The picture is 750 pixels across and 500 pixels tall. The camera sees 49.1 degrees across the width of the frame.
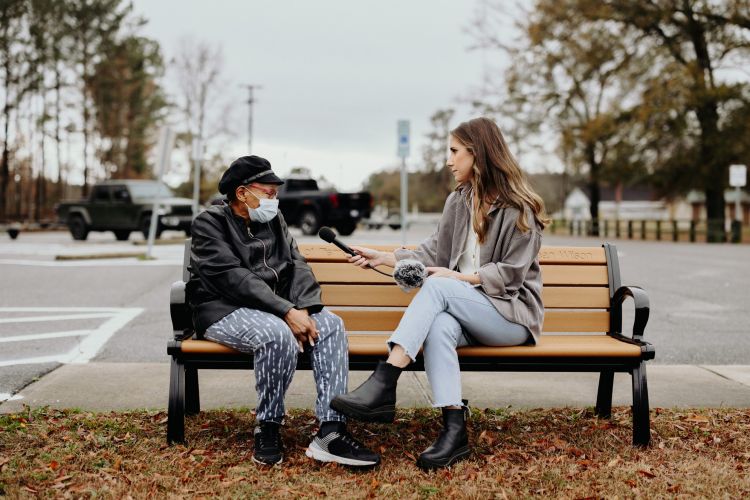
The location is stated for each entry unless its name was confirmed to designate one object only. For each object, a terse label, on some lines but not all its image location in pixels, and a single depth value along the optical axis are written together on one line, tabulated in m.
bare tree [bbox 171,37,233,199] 48.66
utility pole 61.78
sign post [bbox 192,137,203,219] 20.50
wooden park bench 4.23
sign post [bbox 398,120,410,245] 15.43
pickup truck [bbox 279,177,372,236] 27.25
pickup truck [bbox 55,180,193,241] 25.03
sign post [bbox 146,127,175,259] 16.81
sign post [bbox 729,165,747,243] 27.83
